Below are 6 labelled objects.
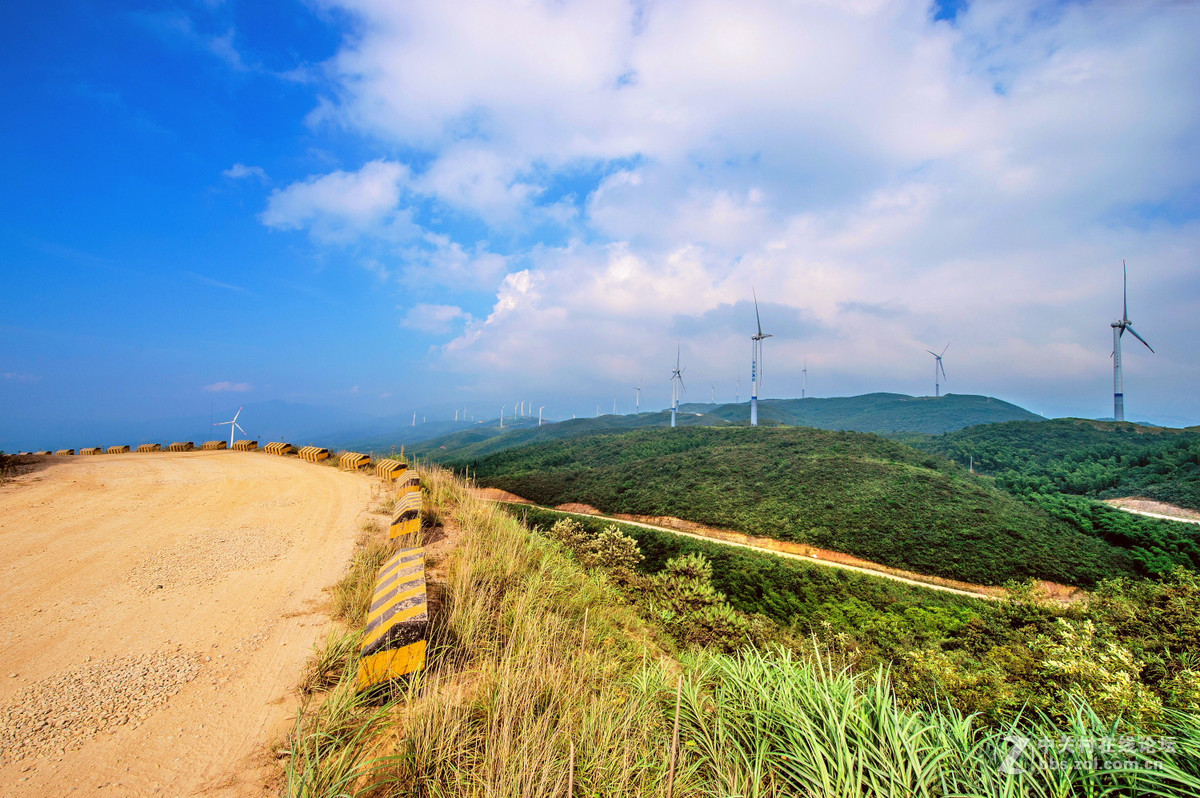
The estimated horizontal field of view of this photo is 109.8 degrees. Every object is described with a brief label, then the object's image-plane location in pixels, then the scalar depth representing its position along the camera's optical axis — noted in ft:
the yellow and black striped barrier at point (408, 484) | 37.50
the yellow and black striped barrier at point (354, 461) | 67.36
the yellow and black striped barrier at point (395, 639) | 13.96
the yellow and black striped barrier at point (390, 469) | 54.91
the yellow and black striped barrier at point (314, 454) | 76.06
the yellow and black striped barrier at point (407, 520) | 28.81
